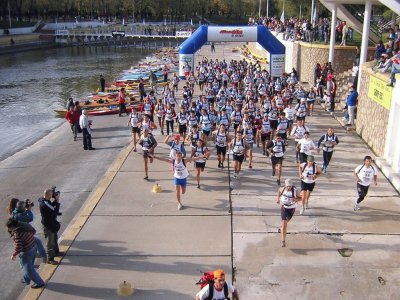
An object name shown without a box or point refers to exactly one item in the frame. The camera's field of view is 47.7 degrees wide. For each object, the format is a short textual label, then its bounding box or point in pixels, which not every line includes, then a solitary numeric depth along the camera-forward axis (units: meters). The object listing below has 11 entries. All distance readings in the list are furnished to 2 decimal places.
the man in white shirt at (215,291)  6.21
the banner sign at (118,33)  80.62
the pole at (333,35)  25.14
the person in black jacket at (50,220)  8.75
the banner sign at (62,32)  81.12
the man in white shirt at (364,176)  10.89
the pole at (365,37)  19.95
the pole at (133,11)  97.50
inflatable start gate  30.34
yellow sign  14.66
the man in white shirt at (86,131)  17.80
